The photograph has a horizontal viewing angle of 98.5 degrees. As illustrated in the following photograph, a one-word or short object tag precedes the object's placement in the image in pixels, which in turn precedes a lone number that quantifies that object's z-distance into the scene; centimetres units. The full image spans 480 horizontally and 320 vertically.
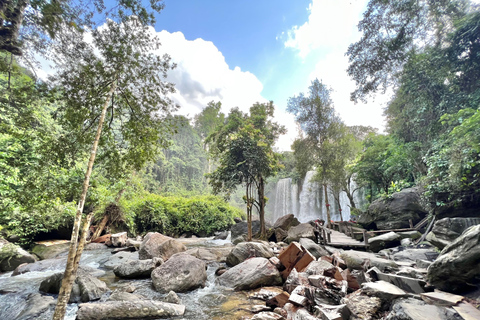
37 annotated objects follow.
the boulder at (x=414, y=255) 655
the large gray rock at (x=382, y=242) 979
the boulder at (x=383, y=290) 333
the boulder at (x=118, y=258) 816
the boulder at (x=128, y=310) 385
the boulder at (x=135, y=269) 660
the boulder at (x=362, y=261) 522
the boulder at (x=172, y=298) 473
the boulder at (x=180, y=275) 554
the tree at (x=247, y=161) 1212
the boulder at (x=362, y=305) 330
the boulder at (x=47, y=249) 901
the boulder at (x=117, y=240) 1195
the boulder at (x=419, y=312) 254
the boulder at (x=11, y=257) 731
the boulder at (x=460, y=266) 314
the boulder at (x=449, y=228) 655
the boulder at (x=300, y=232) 1084
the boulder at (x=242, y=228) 1445
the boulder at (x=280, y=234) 1297
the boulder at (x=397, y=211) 1235
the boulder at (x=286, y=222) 1435
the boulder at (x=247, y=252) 738
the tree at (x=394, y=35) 1221
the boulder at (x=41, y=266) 707
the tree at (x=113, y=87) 519
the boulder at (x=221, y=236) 1903
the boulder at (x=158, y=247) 795
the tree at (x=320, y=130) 1964
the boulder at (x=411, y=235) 1038
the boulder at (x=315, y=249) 753
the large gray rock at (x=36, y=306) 402
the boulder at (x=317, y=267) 532
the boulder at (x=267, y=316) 358
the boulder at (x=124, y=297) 455
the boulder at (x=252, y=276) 563
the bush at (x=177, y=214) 1812
